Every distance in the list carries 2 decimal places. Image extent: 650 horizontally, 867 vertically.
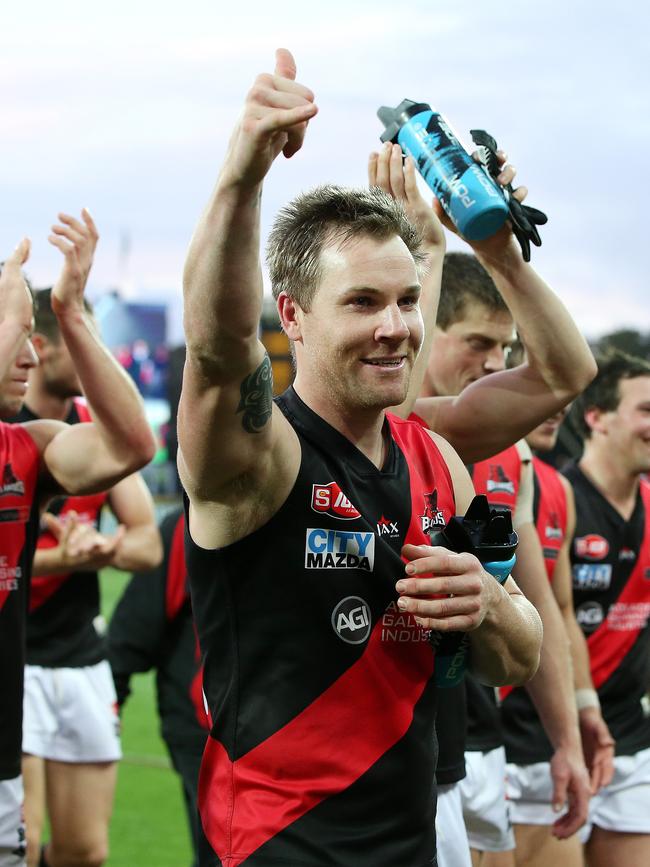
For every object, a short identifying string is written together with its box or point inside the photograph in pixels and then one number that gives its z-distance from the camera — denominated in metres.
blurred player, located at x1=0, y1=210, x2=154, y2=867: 4.06
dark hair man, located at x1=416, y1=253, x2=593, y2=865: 4.59
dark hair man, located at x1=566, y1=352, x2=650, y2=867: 5.62
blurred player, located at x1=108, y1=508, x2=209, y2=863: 5.86
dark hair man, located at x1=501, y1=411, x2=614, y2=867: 5.40
